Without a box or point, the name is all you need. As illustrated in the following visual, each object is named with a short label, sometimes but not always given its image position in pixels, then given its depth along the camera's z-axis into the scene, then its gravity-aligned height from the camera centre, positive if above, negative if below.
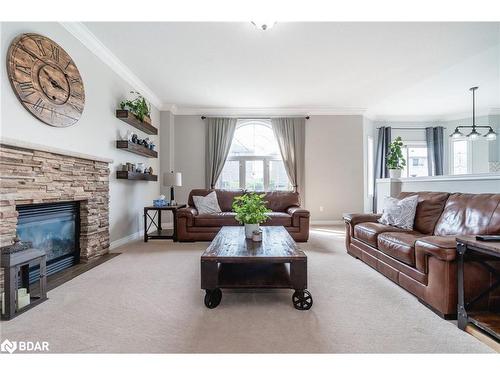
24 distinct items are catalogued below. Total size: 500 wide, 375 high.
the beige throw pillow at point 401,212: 3.02 -0.31
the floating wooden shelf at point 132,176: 4.02 +0.21
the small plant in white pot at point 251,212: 2.71 -0.27
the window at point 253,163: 6.32 +0.63
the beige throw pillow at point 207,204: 4.75 -0.31
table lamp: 4.97 +0.18
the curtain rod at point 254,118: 6.17 +1.72
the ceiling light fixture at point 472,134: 4.91 +1.05
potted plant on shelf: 4.18 +1.39
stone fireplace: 2.11 +0.01
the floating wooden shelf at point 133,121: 3.96 +1.15
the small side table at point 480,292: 1.58 -0.72
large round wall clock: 2.26 +1.10
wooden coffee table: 2.03 -0.75
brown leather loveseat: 4.38 -0.62
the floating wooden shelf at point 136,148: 4.01 +0.69
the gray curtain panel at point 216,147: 6.07 +1.00
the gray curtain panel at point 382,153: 6.71 +0.93
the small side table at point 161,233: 4.44 -0.84
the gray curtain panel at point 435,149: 6.88 +1.07
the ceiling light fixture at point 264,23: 2.42 +1.64
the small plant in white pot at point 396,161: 4.31 +0.46
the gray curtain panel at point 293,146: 6.08 +1.01
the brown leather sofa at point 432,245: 1.85 -0.53
